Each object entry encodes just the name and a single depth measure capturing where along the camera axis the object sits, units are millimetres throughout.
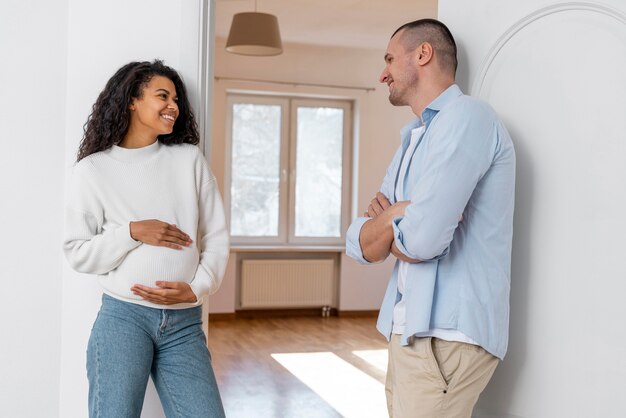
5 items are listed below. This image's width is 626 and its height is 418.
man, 1490
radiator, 7707
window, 7844
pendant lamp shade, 4652
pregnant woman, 2031
